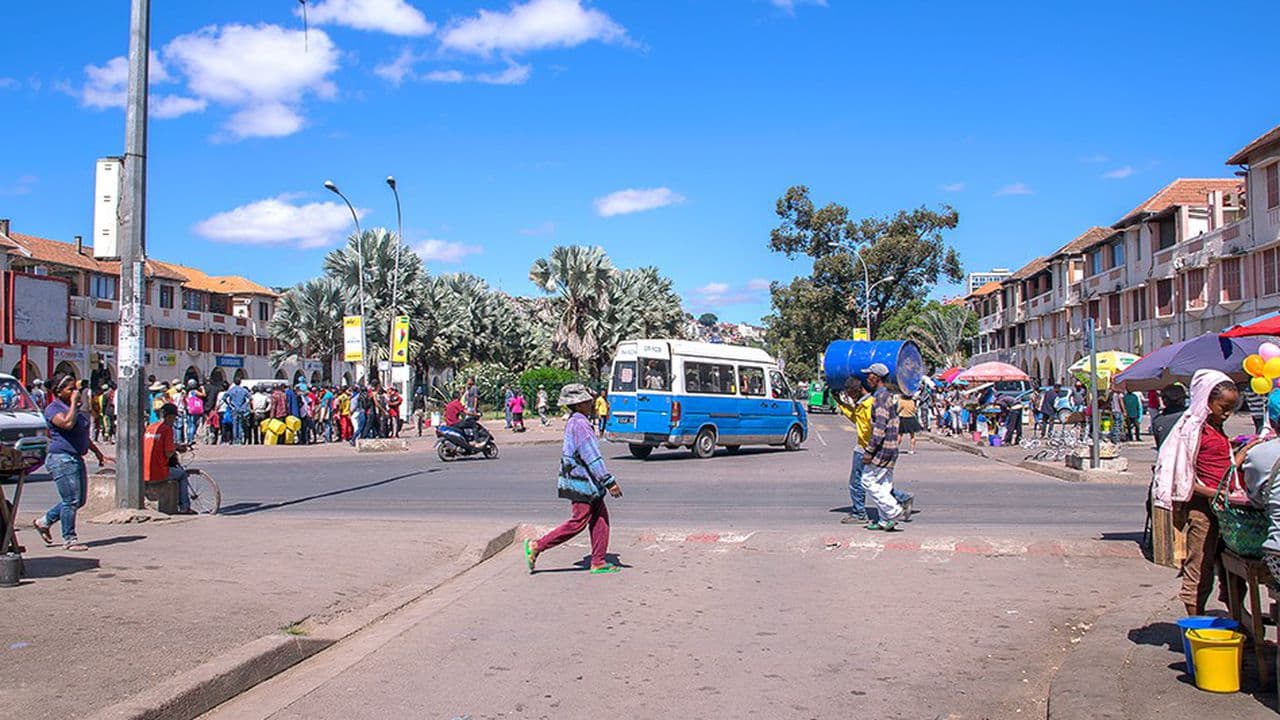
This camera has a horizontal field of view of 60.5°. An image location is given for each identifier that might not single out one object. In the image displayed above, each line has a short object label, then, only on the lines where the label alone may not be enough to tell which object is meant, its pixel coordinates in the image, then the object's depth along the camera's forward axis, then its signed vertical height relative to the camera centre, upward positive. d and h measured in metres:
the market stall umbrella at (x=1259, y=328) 11.28 +0.78
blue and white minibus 24.11 +0.17
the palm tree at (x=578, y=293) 55.50 +5.72
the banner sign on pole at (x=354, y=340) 33.81 +2.05
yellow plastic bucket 5.20 -1.22
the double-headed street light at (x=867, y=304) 54.66 +4.96
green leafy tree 63.09 +8.24
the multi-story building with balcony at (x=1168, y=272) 40.97 +6.16
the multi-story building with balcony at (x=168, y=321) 56.96 +5.66
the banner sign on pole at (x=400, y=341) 35.59 +2.12
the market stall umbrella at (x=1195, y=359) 11.62 +0.46
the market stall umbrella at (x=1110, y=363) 27.02 +0.98
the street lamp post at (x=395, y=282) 36.04 +4.32
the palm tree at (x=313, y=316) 55.41 +4.59
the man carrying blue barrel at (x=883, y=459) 11.87 -0.61
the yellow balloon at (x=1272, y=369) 6.12 +0.18
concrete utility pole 12.05 +1.52
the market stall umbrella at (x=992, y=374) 37.81 +1.02
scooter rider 25.20 -0.35
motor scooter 25.08 -0.86
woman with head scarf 6.07 -0.39
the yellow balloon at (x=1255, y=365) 6.25 +0.21
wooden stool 5.16 -0.90
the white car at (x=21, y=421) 16.20 -0.20
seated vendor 4.75 -0.37
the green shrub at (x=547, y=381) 52.31 +1.17
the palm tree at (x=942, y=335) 90.07 +5.90
